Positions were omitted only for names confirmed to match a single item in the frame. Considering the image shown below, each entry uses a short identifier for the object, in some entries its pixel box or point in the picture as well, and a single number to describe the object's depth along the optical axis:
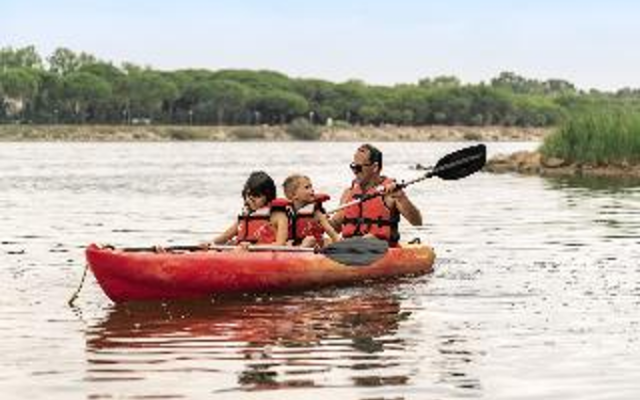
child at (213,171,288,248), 14.46
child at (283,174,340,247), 15.02
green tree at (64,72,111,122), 153.25
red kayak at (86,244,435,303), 13.57
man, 15.61
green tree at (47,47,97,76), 190.88
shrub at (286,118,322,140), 161.62
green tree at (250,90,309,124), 167.12
